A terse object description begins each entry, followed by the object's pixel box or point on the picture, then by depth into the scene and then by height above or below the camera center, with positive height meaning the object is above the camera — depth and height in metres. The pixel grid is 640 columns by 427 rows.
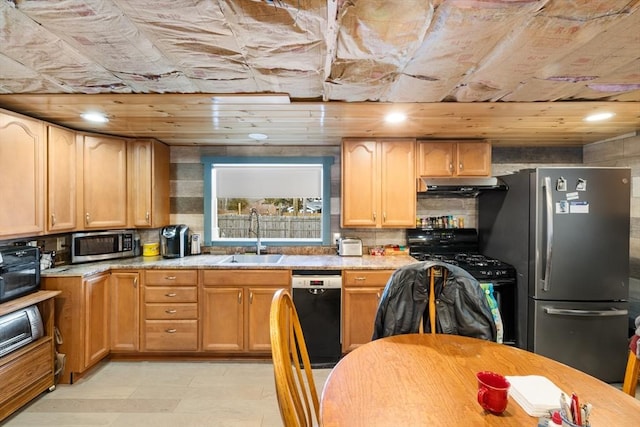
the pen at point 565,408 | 0.90 -0.56
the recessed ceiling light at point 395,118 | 2.43 +0.74
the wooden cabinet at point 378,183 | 3.28 +0.29
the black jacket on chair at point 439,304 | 1.68 -0.49
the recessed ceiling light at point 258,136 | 3.08 +0.75
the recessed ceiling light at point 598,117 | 2.41 +0.74
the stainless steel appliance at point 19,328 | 2.05 -0.80
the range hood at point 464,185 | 3.06 +0.26
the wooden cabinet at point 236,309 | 2.97 -0.91
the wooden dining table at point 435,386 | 1.00 -0.65
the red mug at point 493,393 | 1.02 -0.59
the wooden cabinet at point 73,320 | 2.58 -0.88
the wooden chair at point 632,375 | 1.26 -0.65
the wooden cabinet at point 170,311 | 2.94 -0.92
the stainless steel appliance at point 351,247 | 3.39 -0.38
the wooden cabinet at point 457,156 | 3.27 +0.57
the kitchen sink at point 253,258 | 3.37 -0.51
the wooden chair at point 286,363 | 0.93 -0.51
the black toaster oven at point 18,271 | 2.16 -0.43
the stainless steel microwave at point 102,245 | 2.94 -0.33
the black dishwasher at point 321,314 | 2.93 -0.94
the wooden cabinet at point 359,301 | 2.94 -0.83
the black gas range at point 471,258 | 2.87 -0.47
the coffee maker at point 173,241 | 3.31 -0.31
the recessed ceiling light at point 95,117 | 2.44 +0.75
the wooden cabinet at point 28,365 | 2.07 -1.07
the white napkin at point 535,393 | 1.02 -0.62
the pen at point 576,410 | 0.88 -0.55
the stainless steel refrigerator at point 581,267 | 2.56 -0.45
